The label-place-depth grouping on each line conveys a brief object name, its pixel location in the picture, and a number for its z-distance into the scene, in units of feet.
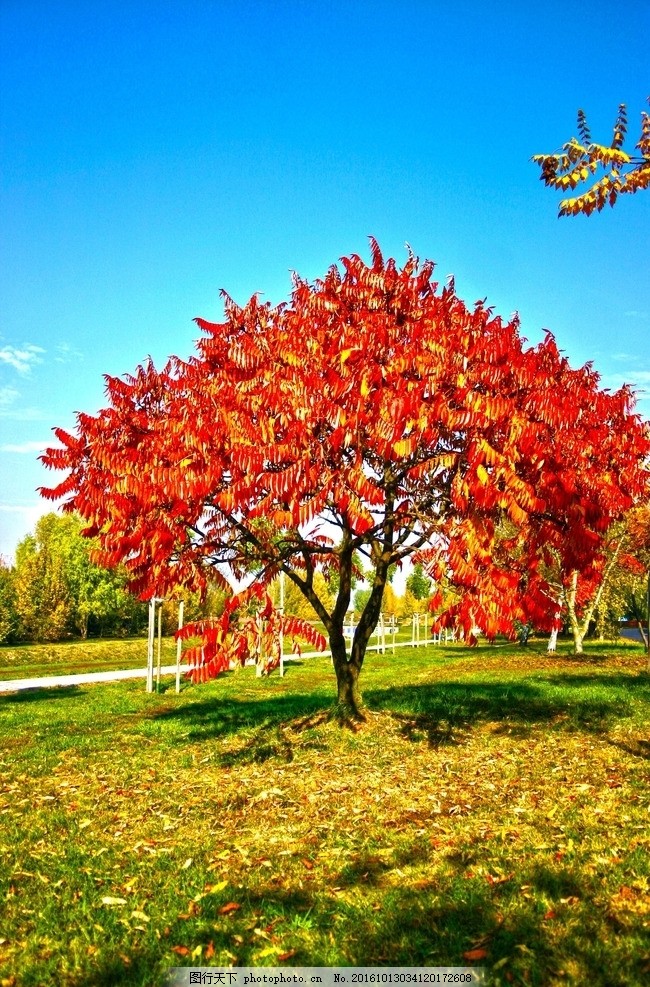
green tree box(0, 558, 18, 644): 151.23
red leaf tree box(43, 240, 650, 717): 23.71
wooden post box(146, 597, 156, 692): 65.05
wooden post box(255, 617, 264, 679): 26.09
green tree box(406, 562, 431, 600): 229.45
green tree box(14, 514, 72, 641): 175.11
